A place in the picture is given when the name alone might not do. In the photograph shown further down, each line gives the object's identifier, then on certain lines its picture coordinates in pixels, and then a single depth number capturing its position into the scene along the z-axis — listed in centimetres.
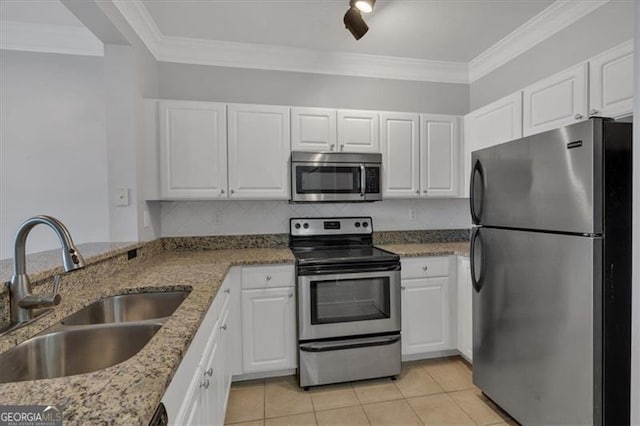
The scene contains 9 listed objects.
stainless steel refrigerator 136
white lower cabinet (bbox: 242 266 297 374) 218
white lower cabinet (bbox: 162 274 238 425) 86
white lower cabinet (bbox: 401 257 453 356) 238
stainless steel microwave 243
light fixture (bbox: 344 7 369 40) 194
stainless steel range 215
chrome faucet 88
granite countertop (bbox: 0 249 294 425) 57
